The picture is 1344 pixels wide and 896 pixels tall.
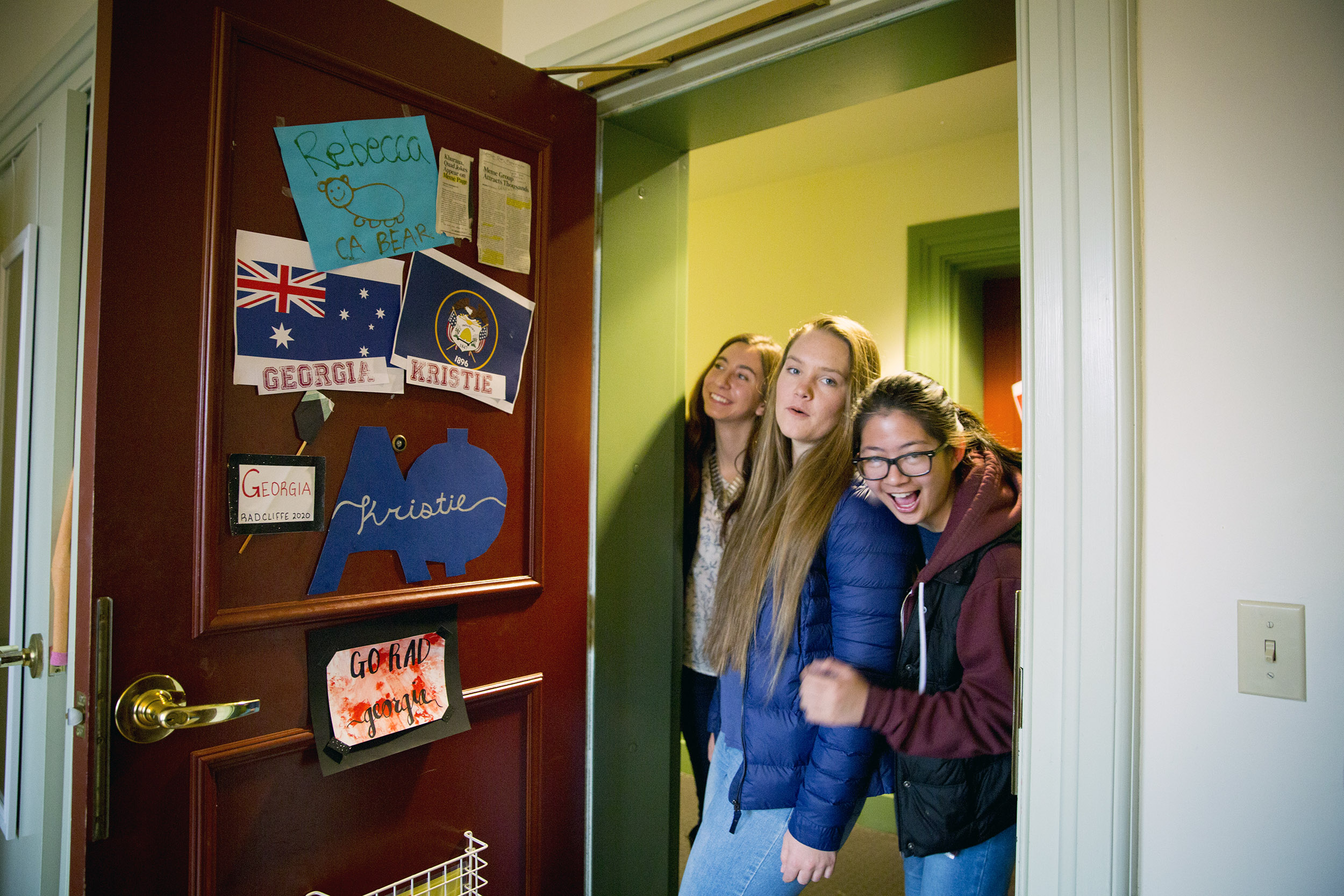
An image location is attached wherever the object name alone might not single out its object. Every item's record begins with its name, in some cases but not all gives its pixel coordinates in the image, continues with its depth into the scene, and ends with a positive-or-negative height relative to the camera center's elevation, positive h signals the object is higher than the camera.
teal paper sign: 1.04 +0.44
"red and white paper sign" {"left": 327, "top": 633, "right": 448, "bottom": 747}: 1.08 -0.34
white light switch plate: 0.76 -0.19
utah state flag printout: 1.15 +0.24
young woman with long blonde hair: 1.23 -0.31
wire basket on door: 1.17 -0.69
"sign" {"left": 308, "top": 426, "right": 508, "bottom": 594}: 1.08 -0.06
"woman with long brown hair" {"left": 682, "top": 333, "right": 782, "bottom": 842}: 1.84 -0.02
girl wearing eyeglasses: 1.11 -0.34
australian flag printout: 0.98 +0.22
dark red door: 0.87 -0.02
